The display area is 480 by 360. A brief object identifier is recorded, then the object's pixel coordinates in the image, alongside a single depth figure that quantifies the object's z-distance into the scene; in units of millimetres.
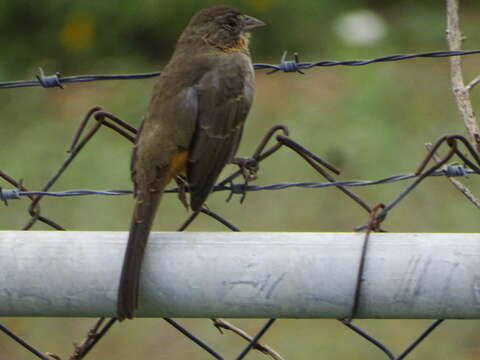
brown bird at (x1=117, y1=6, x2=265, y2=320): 5852
